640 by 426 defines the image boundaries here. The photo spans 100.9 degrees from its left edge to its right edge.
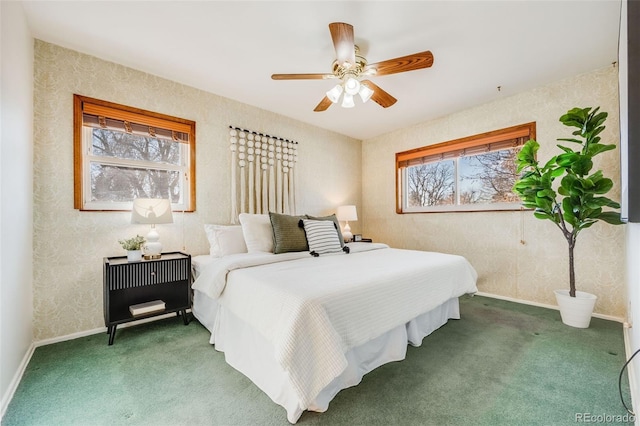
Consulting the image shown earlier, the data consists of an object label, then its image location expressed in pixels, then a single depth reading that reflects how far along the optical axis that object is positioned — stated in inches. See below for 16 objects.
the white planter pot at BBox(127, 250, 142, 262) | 88.8
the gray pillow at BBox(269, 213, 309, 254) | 104.8
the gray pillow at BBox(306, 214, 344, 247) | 119.1
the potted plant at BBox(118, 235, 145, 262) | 89.2
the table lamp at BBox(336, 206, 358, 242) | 165.3
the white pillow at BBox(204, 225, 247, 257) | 105.8
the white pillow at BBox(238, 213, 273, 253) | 108.0
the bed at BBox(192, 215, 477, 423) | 50.6
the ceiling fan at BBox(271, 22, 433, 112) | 70.3
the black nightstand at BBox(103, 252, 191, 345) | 84.0
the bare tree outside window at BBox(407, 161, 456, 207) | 153.3
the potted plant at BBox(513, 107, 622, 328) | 88.2
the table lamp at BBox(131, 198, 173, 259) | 90.4
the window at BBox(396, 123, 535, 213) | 129.7
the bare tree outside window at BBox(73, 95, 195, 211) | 93.4
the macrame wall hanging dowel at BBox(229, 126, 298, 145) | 128.1
